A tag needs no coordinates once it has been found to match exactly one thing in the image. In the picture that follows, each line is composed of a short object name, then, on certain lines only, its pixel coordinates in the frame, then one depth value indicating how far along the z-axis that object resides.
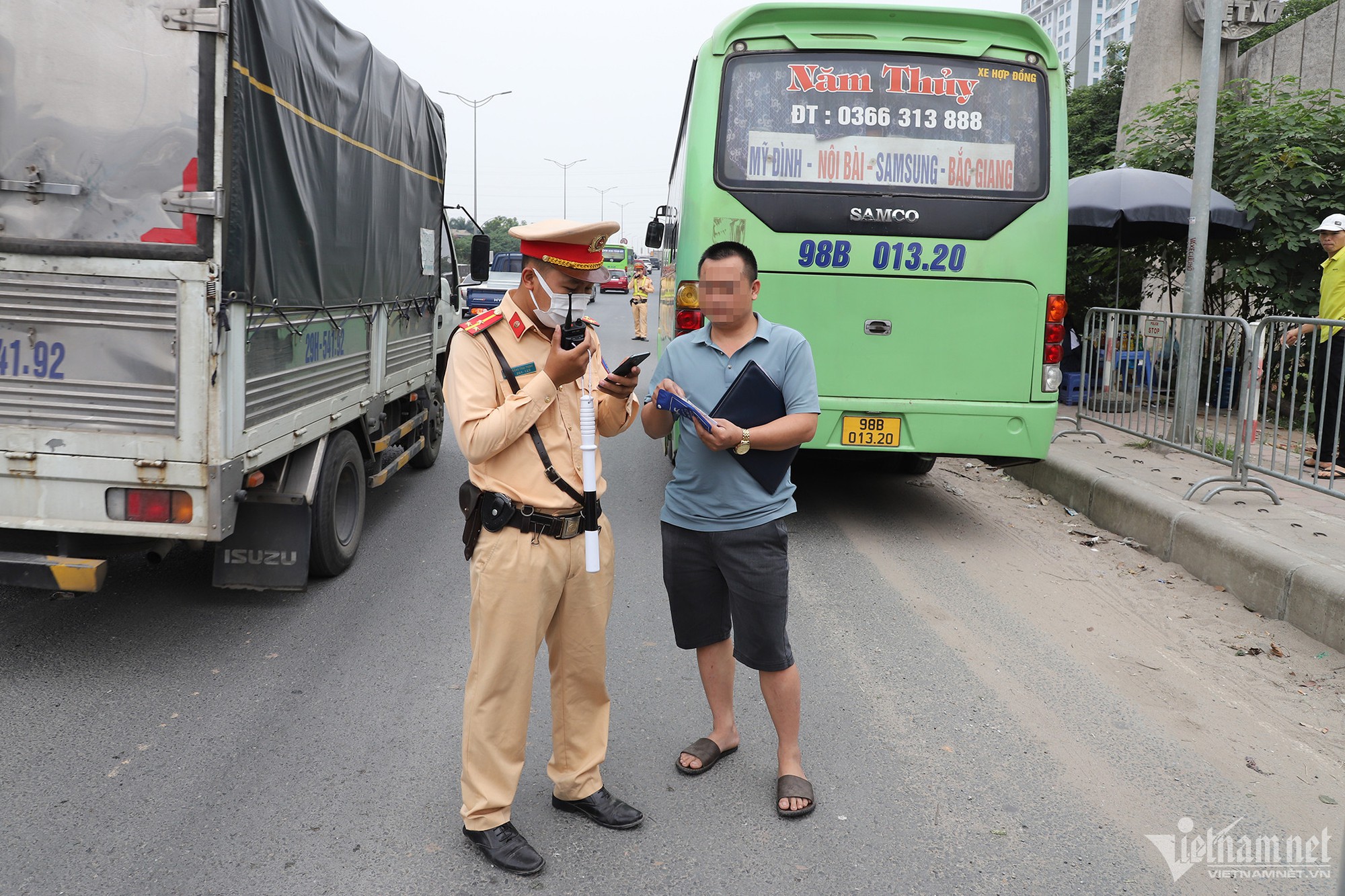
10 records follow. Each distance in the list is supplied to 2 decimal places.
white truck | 4.30
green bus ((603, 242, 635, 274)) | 43.19
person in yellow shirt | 6.60
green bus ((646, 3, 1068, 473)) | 6.75
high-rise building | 93.44
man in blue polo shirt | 3.46
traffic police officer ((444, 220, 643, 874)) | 3.04
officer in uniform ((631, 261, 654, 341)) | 24.12
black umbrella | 10.91
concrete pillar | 17.59
